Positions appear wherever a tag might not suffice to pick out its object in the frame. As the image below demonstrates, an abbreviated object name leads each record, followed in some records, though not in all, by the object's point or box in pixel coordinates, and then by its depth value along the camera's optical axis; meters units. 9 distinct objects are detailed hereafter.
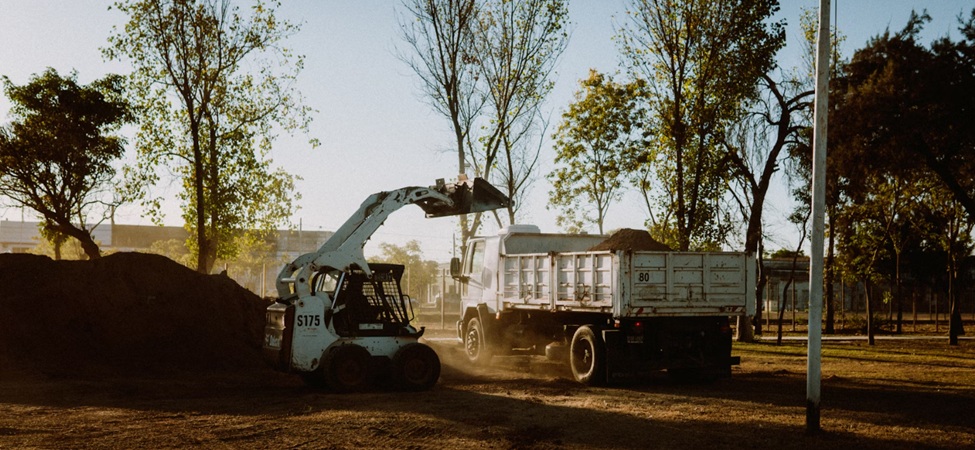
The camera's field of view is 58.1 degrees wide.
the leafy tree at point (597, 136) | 32.22
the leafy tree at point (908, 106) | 22.48
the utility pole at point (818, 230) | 10.16
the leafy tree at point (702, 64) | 27.80
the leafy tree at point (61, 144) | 28.09
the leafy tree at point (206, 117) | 29.52
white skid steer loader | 14.65
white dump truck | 15.26
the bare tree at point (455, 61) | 29.92
